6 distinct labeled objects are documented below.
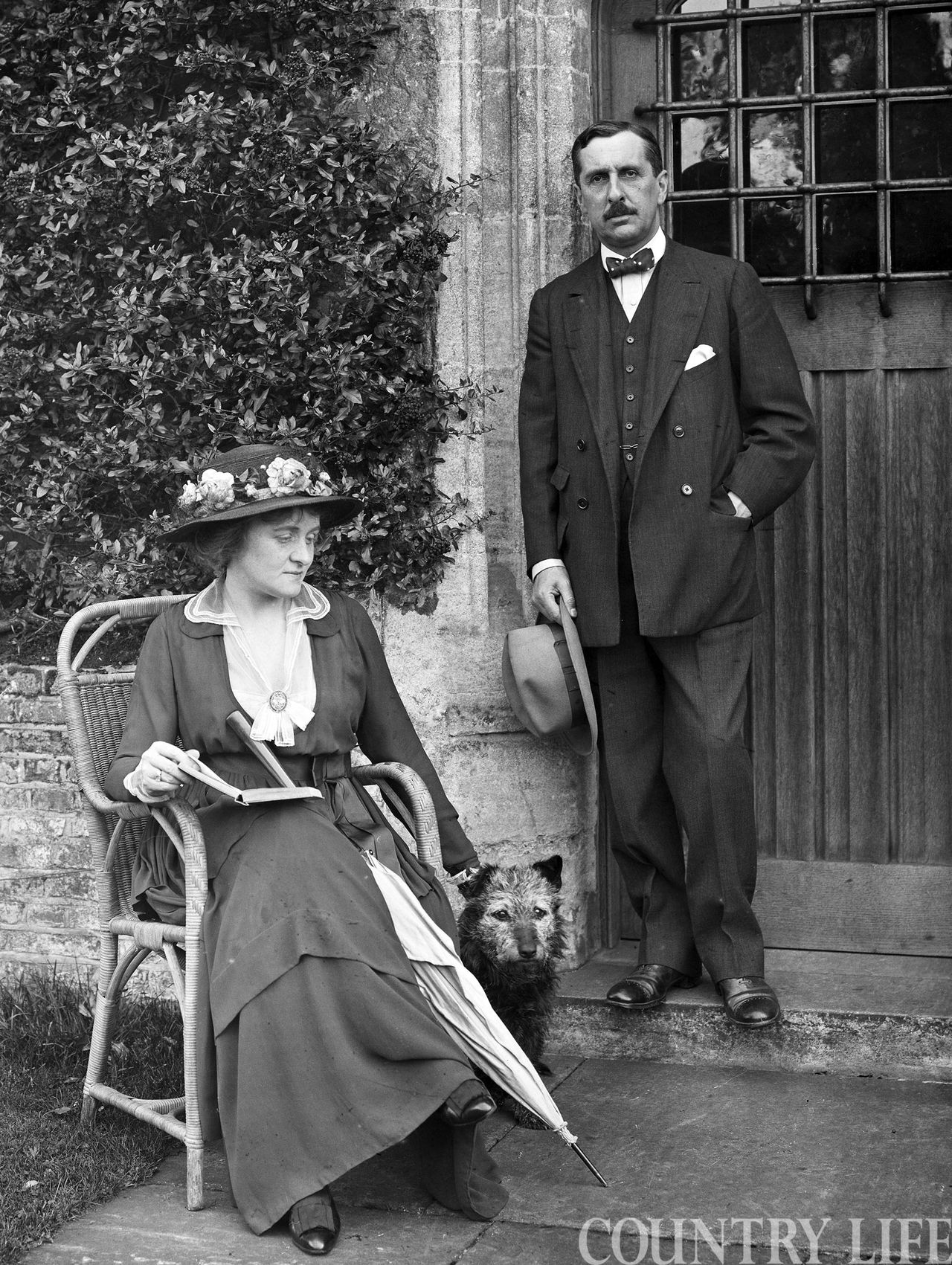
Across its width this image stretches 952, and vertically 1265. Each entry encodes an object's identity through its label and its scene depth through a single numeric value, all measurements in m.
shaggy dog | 4.08
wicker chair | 3.53
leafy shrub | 4.72
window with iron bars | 4.70
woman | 3.31
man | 4.29
